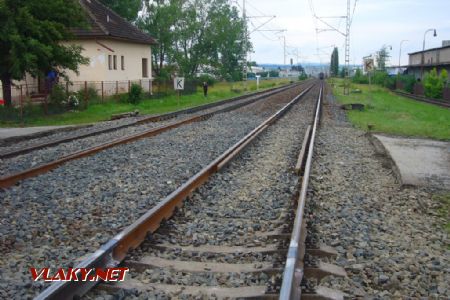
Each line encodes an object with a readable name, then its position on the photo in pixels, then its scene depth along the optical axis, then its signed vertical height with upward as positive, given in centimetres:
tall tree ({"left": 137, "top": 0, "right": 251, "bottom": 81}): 5972 +511
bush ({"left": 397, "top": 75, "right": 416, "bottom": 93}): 5784 -77
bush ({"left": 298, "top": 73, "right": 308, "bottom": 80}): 13418 -39
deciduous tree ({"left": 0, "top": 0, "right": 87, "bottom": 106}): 1959 +146
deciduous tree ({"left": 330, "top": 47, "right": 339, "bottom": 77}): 16374 +337
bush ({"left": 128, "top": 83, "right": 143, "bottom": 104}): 3112 -113
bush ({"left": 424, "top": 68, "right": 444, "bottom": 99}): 4491 -85
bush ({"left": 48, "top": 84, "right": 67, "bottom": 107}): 2431 -100
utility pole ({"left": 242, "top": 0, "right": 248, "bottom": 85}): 4847 +342
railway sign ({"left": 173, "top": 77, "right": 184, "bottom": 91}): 2967 -51
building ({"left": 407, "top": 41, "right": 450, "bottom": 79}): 6398 +239
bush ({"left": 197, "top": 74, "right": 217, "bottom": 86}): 5630 -44
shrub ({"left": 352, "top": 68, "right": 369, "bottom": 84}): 9000 -40
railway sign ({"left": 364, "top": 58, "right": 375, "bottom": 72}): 2995 +67
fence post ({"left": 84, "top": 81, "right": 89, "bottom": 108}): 2728 -111
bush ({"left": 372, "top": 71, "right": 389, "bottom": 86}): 7685 -31
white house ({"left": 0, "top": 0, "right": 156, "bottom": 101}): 3381 +147
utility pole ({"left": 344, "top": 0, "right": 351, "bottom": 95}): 4244 +258
